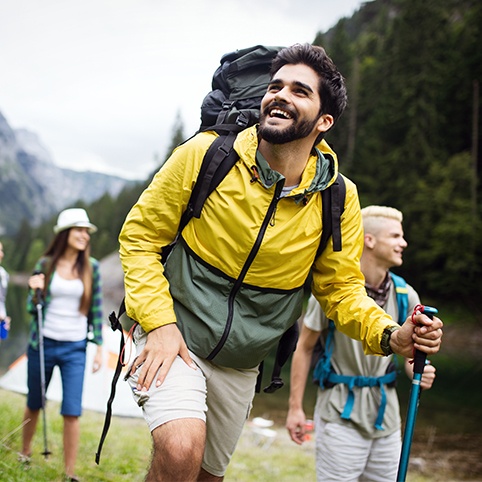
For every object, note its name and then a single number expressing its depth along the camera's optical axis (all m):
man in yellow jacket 3.00
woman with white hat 5.69
